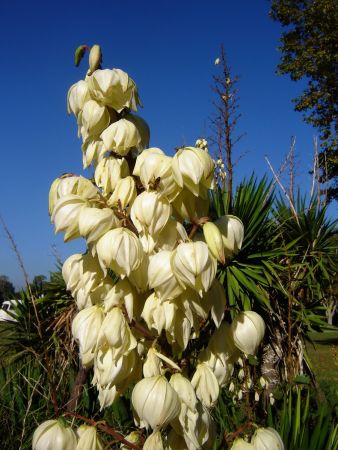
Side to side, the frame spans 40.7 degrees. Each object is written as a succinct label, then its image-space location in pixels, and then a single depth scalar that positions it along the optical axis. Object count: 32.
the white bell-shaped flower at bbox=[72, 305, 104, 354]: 0.87
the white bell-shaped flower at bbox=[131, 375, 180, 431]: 0.79
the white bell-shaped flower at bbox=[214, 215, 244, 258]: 0.87
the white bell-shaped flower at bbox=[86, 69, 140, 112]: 0.92
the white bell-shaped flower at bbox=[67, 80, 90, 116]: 0.99
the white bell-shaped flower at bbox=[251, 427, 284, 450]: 0.85
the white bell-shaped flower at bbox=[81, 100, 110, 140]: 0.95
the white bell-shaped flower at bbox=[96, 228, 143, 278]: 0.81
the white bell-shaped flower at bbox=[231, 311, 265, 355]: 0.89
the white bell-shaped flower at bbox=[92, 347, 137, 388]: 0.84
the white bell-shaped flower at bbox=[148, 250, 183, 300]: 0.80
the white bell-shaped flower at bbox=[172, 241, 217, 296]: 0.77
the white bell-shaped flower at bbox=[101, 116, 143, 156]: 0.91
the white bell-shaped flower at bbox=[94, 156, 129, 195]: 0.94
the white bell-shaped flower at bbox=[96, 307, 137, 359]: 0.82
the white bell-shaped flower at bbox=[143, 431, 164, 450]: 0.82
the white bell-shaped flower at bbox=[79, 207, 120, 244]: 0.83
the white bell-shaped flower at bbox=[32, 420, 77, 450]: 0.84
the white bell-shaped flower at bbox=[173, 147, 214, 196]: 0.81
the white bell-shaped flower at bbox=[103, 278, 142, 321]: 0.87
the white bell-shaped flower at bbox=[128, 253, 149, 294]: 0.87
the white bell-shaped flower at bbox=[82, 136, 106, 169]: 0.99
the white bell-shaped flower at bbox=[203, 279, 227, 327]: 0.88
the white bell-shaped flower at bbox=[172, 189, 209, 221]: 0.88
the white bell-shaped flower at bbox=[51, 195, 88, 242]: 0.86
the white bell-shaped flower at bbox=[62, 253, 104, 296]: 0.91
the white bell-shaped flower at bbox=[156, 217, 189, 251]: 0.88
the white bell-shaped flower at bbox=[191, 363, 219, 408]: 0.87
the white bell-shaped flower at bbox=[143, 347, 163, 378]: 0.86
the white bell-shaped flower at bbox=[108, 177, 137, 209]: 0.90
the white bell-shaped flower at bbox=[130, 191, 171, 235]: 0.82
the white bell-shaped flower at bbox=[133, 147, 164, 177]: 0.88
